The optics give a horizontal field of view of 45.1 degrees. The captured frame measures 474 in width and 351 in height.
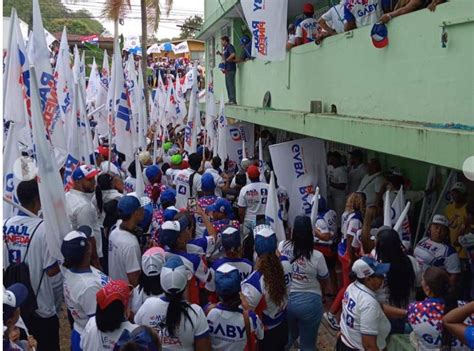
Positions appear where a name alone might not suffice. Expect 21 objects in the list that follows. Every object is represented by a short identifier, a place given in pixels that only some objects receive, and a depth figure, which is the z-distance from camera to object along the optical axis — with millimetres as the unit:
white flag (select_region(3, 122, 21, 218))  5980
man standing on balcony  14469
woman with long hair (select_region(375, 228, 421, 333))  4676
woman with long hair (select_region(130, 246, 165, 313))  4570
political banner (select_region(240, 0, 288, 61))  8523
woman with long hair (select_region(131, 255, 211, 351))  4082
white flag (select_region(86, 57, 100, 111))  16578
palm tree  22688
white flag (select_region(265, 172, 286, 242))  6707
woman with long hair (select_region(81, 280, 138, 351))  3771
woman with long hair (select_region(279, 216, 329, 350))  5441
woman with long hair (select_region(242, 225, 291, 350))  4748
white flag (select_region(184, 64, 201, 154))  11719
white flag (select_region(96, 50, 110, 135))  13133
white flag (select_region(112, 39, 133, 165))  9422
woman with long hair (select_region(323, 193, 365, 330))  6841
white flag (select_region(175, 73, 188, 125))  15930
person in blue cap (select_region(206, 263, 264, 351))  4226
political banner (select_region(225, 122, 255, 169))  11762
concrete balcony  4941
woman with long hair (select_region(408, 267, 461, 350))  4000
